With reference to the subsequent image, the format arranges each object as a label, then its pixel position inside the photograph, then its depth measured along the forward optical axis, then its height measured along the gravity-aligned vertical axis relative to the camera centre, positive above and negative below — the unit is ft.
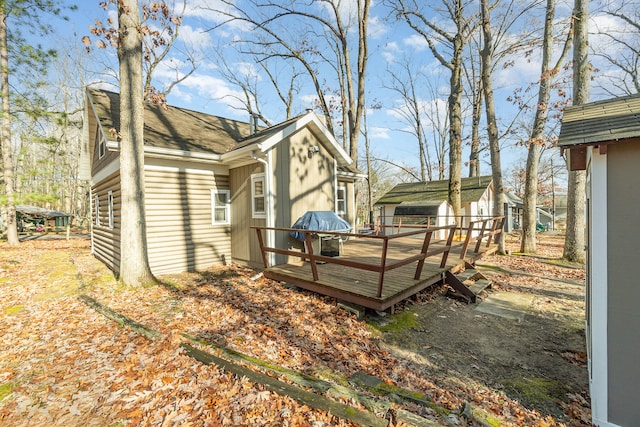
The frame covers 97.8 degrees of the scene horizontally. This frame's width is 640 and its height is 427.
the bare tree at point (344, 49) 45.70 +29.31
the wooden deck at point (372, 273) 16.89 -5.03
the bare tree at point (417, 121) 91.09 +30.32
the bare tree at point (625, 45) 43.60 +27.50
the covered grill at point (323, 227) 25.53 -1.59
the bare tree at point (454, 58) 39.73 +22.07
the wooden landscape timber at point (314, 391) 8.29 -6.18
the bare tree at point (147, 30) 22.41 +15.58
